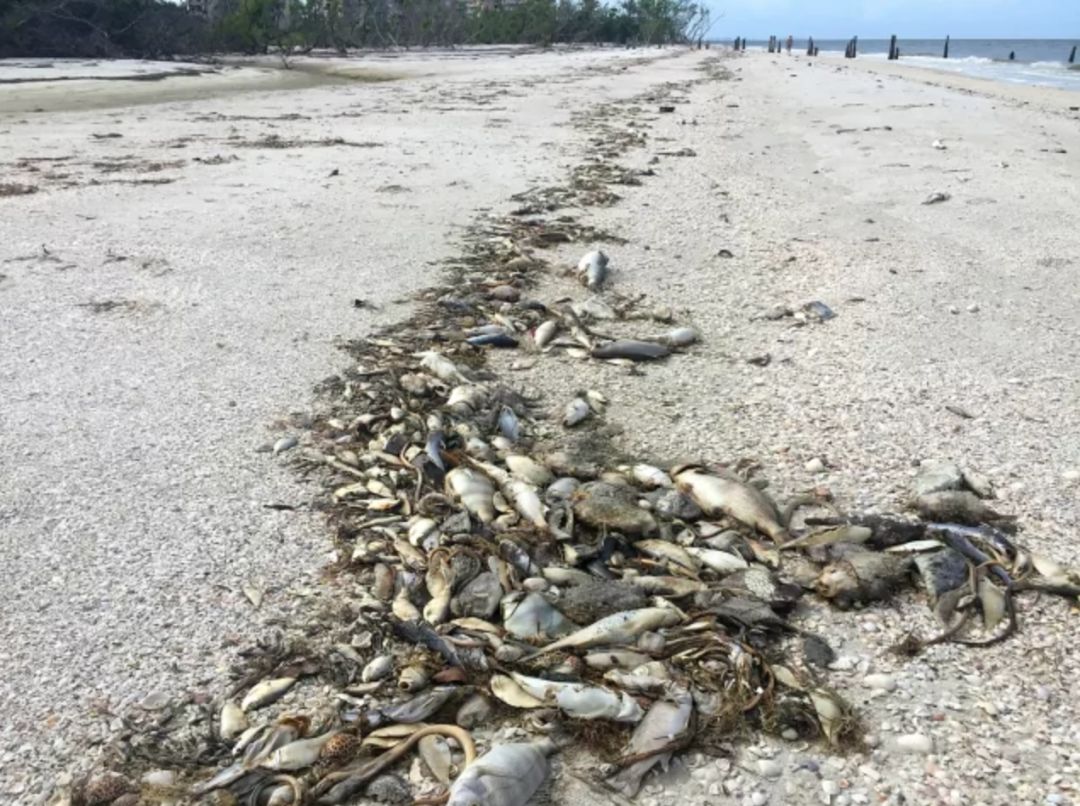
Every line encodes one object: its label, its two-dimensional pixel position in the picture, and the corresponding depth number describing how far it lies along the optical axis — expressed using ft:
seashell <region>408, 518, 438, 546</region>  10.27
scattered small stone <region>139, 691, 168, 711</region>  7.65
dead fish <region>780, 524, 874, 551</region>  9.98
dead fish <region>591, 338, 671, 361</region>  16.12
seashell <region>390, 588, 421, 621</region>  8.89
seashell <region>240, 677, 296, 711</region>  7.73
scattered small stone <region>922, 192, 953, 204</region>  29.07
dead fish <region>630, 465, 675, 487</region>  11.46
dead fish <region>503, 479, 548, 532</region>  10.50
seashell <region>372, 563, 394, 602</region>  9.28
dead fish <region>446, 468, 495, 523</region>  10.80
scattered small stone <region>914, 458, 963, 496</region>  10.97
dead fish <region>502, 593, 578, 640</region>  8.61
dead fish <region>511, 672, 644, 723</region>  7.52
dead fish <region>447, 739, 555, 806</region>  6.54
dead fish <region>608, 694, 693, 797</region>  6.95
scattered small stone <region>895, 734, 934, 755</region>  7.13
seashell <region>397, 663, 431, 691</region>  7.92
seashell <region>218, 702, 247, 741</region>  7.44
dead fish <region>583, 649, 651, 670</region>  8.14
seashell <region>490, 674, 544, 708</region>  7.68
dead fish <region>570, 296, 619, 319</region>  18.39
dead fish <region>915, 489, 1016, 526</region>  10.41
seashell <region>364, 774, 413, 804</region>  6.84
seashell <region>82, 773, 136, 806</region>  6.77
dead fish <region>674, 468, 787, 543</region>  10.39
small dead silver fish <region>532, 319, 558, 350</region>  16.88
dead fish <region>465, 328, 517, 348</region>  16.85
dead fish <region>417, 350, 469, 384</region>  14.92
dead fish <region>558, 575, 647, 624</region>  8.86
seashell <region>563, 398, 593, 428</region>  13.50
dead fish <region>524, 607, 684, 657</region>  8.39
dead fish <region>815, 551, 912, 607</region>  9.11
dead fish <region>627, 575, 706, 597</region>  9.22
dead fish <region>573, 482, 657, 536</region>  10.23
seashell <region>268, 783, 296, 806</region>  6.77
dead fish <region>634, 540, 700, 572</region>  9.69
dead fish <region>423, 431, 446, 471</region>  12.02
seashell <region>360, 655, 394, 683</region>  8.09
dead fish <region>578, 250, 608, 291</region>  20.53
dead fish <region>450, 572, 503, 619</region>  8.96
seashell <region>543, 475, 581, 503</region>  11.02
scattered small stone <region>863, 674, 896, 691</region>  7.88
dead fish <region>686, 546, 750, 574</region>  9.65
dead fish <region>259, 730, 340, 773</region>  7.07
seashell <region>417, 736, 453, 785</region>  6.99
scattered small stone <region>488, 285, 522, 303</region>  19.53
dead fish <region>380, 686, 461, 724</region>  7.56
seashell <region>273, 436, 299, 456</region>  12.42
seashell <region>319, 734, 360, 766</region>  7.16
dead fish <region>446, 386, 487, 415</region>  13.75
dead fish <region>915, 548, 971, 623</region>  9.13
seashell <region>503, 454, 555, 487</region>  11.56
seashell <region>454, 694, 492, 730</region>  7.57
